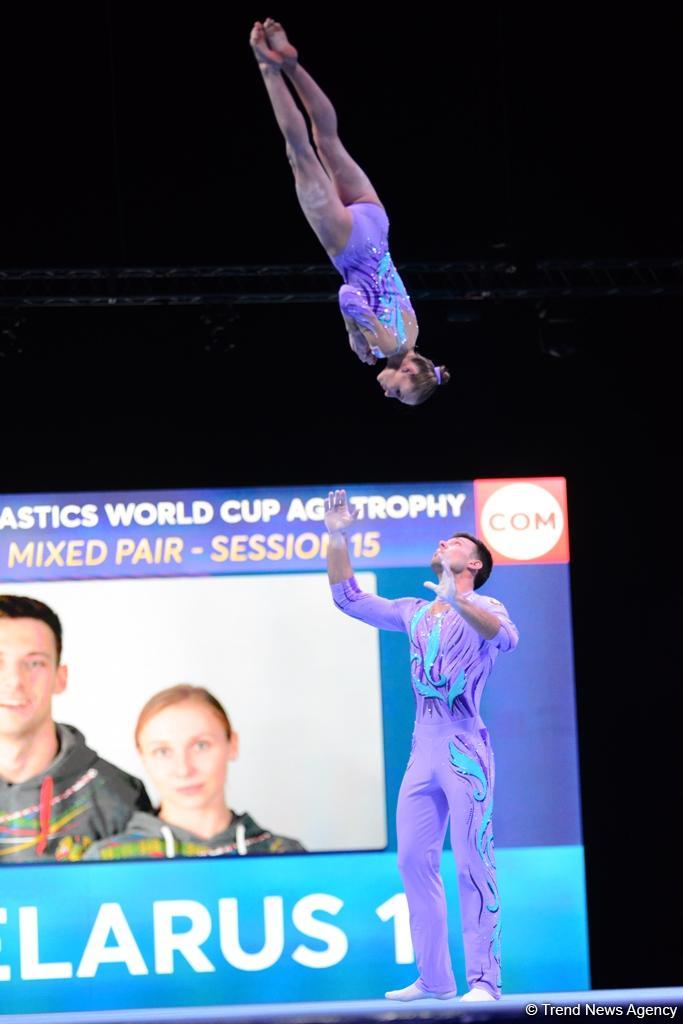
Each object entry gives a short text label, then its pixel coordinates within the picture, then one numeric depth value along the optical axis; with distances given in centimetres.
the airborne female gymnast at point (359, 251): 1032
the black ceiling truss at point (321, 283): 1502
